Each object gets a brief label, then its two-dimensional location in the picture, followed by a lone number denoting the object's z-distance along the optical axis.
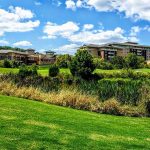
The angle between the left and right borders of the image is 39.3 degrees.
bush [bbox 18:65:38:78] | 29.59
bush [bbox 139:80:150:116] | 8.03
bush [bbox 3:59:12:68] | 50.04
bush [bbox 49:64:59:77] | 36.28
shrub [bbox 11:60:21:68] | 51.78
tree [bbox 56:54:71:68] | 54.29
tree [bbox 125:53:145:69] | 58.11
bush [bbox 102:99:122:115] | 7.89
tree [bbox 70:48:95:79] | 37.37
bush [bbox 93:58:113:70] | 52.83
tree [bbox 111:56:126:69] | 57.39
